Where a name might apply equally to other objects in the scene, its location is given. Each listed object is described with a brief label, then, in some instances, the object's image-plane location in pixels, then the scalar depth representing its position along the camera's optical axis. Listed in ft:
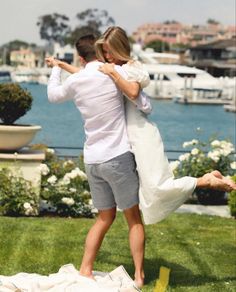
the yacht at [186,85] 263.08
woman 16.47
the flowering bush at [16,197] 27.17
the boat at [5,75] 364.17
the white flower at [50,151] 31.76
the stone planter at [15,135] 27.63
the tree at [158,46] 506.48
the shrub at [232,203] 30.07
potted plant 27.78
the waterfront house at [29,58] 442.09
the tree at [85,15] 350.43
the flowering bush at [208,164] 34.99
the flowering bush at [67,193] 27.99
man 16.62
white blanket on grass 16.28
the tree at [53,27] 409.90
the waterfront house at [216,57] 394.19
